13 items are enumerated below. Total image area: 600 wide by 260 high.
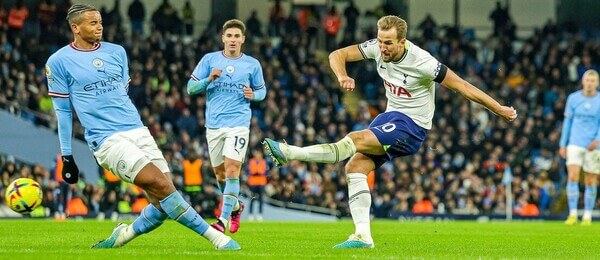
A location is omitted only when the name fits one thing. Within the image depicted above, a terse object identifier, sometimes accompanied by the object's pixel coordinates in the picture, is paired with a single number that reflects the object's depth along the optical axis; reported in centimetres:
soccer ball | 1277
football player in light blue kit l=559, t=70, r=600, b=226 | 2070
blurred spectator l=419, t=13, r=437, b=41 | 3803
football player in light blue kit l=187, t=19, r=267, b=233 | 1560
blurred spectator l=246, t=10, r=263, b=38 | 3656
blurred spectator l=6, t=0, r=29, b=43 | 3266
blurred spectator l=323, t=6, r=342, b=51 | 3797
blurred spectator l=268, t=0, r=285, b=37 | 3781
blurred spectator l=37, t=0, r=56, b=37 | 3347
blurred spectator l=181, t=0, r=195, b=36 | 3688
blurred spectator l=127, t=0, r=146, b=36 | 3572
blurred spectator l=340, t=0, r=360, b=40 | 3778
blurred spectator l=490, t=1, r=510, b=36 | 3900
